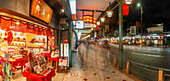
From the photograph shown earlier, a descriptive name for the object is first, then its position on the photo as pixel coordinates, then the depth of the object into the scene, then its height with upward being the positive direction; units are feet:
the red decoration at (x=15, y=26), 15.84 +2.50
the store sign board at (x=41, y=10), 14.86 +5.47
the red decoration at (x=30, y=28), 19.21 +2.57
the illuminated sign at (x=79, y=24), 44.83 +7.78
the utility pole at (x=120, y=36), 23.31 +1.04
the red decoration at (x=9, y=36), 18.62 +0.88
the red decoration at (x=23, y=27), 17.61 +2.56
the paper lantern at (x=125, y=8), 23.87 +8.11
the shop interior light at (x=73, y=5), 31.34 +12.04
